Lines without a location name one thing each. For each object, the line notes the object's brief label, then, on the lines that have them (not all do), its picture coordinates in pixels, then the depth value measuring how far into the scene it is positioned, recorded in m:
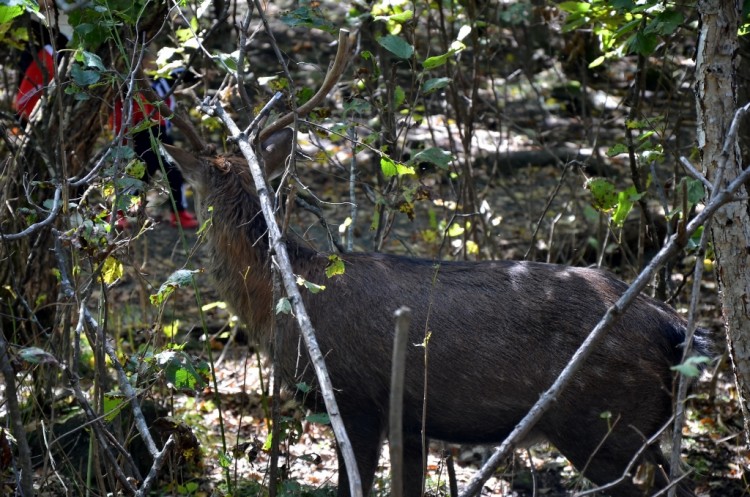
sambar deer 8.68
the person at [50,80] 11.98
